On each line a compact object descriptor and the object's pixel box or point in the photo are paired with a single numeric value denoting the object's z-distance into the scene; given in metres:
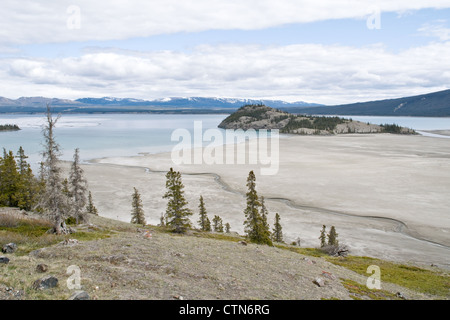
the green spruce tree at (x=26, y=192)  42.88
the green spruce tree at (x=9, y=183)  42.91
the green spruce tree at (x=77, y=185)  35.29
